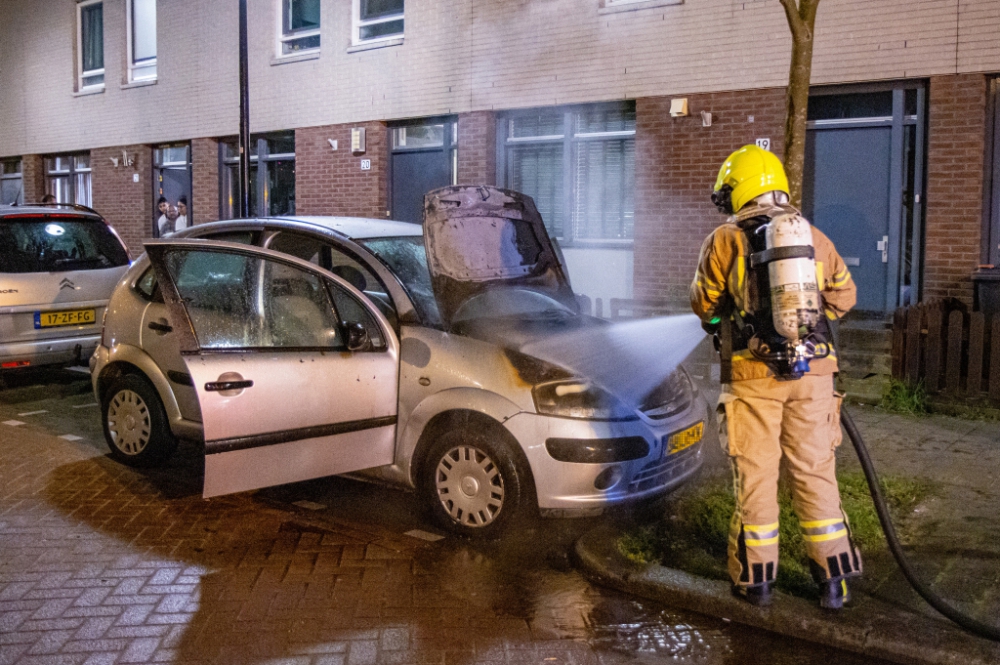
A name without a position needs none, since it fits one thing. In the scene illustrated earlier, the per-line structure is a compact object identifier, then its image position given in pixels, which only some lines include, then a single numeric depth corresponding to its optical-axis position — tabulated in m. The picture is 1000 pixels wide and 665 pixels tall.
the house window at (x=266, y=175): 15.59
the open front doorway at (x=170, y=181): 16.66
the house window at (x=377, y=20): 13.74
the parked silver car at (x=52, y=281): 8.94
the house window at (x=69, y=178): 19.25
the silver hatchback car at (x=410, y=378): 5.07
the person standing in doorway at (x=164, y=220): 16.12
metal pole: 10.95
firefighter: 4.12
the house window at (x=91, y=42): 18.61
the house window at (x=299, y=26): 14.84
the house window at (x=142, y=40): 17.45
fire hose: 3.92
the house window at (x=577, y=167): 11.98
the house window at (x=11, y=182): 20.62
